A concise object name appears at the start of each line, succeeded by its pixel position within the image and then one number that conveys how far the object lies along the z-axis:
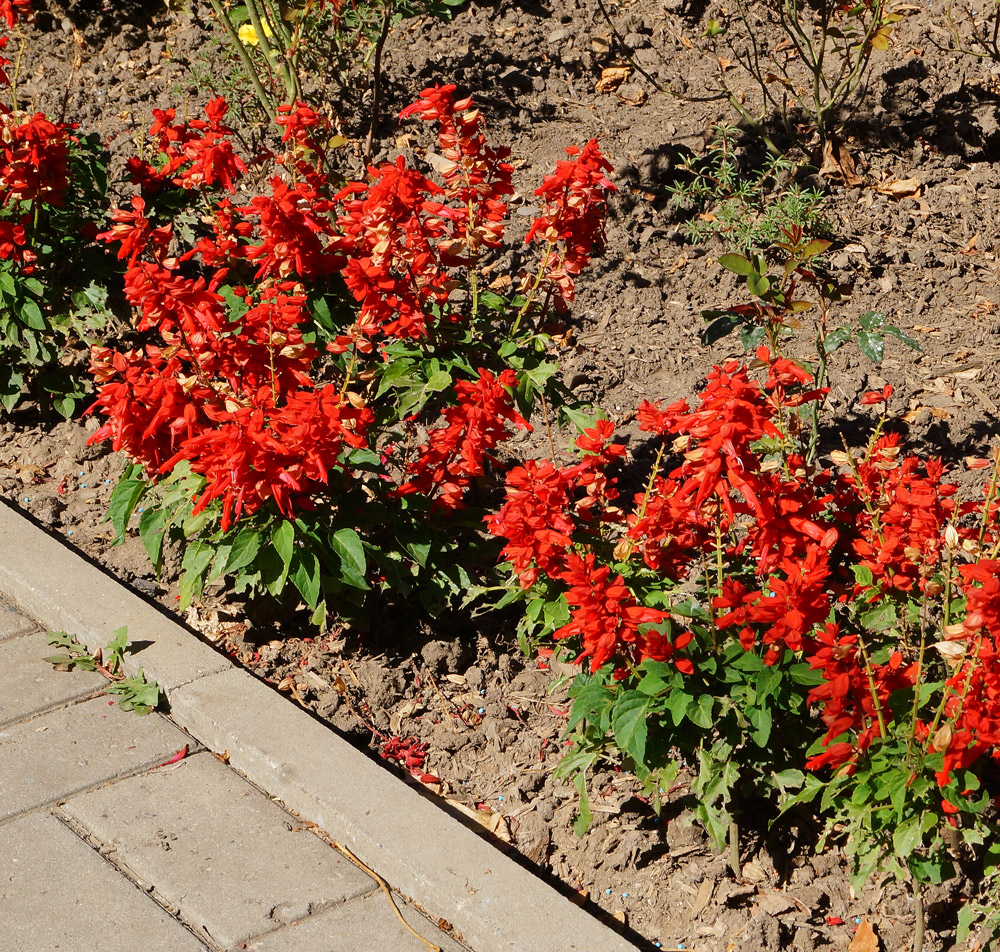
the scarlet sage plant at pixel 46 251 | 3.83
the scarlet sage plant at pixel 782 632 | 2.04
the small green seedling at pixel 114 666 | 3.05
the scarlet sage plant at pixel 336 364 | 2.71
